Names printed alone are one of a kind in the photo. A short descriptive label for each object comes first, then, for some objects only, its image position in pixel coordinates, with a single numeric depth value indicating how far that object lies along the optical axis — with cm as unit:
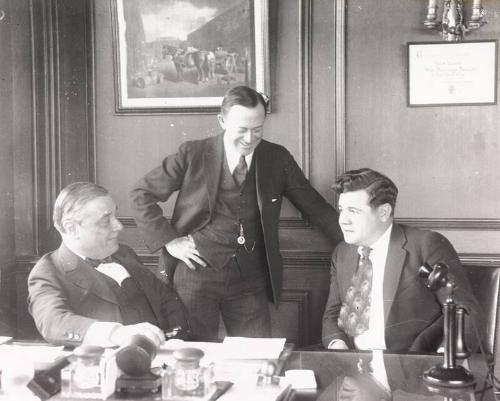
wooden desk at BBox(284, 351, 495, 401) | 204
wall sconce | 369
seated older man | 261
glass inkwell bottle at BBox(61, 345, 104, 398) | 193
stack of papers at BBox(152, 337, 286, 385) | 219
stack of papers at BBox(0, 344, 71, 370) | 228
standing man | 357
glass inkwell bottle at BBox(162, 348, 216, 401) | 192
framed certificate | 380
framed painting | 397
